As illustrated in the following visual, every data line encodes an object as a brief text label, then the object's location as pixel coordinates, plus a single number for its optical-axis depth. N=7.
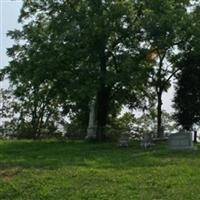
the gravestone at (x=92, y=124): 26.18
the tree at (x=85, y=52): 25.08
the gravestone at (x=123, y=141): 21.61
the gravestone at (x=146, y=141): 20.99
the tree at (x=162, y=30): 25.33
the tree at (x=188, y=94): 26.43
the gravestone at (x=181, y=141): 19.23
